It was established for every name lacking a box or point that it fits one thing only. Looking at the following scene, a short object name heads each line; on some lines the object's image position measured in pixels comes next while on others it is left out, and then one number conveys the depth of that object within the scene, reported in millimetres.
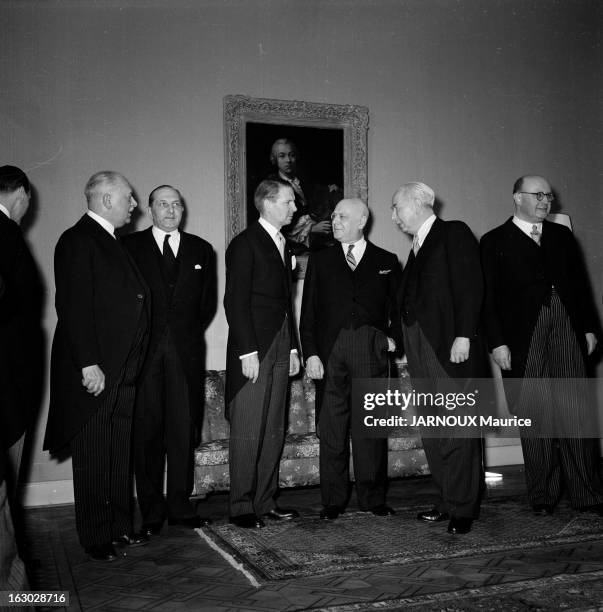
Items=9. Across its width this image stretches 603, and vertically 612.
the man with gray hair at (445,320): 3367
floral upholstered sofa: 4031
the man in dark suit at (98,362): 3080
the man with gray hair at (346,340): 3688
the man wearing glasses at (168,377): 3533
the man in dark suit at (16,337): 2729
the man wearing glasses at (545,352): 3668
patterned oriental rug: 2957
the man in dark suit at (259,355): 3516
